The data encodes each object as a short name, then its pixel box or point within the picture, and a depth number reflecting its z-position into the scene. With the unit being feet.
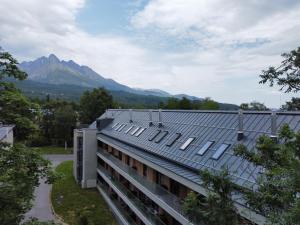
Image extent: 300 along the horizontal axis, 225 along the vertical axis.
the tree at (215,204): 15.70
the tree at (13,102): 23.28
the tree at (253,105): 167.64
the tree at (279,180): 12.86
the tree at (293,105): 39.86
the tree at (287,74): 26.81
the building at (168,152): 39.61
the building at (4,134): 67.13
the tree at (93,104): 166.91
